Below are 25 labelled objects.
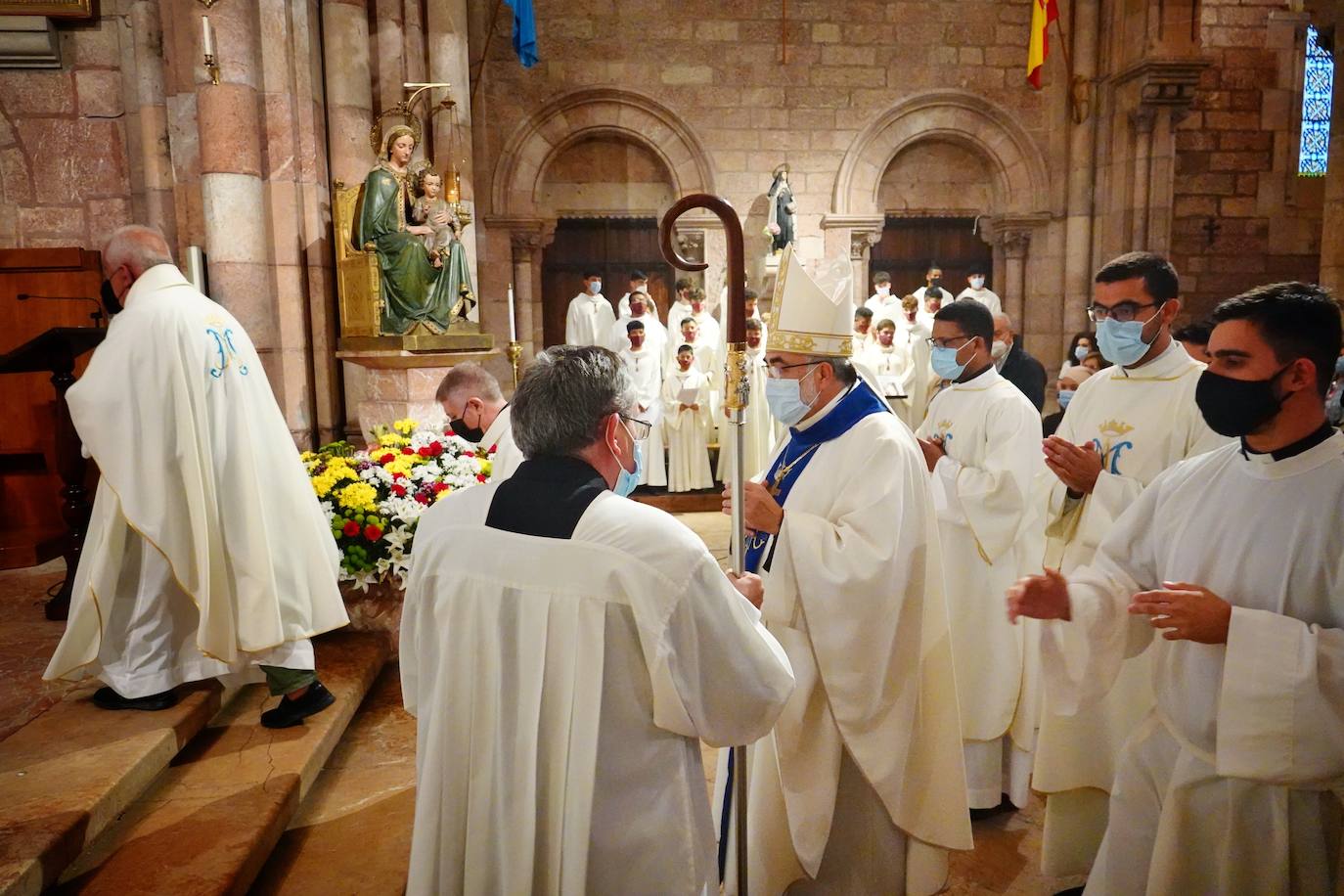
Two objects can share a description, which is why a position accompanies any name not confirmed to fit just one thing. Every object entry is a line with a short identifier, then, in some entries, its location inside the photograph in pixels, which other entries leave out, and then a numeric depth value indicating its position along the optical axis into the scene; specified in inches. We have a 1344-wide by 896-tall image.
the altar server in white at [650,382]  372.8
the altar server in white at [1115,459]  103.8
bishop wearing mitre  93.4
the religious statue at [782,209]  414.9
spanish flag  384.8
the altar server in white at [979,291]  423.5
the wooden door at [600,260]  462.0
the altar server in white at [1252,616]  64.9
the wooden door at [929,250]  475.2
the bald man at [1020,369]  200.7
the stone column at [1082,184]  428.8
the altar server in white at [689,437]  370.6
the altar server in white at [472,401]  153.4
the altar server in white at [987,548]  126.3
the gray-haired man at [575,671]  60.7
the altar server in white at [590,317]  427.5
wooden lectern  246.8
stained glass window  443.5
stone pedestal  247.3
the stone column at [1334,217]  316.2
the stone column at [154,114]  247.9
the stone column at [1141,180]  412.8
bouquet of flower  171.2
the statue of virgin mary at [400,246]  235.0
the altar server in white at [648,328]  389.1
